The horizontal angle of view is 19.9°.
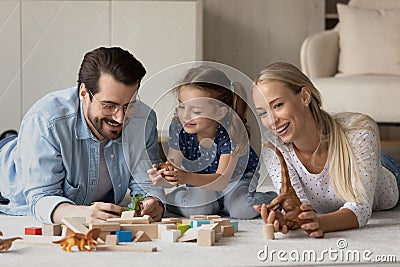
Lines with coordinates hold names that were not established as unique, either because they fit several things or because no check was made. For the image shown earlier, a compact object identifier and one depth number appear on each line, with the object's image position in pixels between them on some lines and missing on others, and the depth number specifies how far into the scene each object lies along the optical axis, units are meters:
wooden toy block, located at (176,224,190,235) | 2.84
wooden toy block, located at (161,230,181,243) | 2.77
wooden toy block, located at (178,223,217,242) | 2.77
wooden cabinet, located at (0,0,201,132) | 4.75
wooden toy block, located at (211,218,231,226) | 2.90
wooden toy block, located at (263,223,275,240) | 2.80
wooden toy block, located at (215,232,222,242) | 2.78
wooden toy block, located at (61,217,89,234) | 2.72
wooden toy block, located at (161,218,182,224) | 2.91
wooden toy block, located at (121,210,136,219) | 2.85
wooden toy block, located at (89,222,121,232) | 2.74
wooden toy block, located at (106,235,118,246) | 2.68
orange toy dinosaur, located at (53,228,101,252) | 2.61
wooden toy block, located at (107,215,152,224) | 2.81
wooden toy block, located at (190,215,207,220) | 2.99
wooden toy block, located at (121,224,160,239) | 2.81
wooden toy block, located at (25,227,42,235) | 2.85
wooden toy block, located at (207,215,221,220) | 2.99
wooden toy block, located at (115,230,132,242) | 2.74
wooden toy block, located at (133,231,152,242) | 2.76
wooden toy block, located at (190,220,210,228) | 2.88
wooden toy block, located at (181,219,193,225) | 2.93
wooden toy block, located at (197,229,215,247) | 2.72
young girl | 3.00
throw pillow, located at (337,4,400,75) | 4.66
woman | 3.04
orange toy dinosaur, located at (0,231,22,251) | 2.61
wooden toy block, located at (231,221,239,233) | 2.92
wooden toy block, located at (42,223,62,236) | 2.83
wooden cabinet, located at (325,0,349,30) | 5.53
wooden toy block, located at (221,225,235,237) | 2.84
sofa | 4.64
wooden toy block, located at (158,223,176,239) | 2.80
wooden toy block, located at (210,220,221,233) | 2.82
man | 2.99
